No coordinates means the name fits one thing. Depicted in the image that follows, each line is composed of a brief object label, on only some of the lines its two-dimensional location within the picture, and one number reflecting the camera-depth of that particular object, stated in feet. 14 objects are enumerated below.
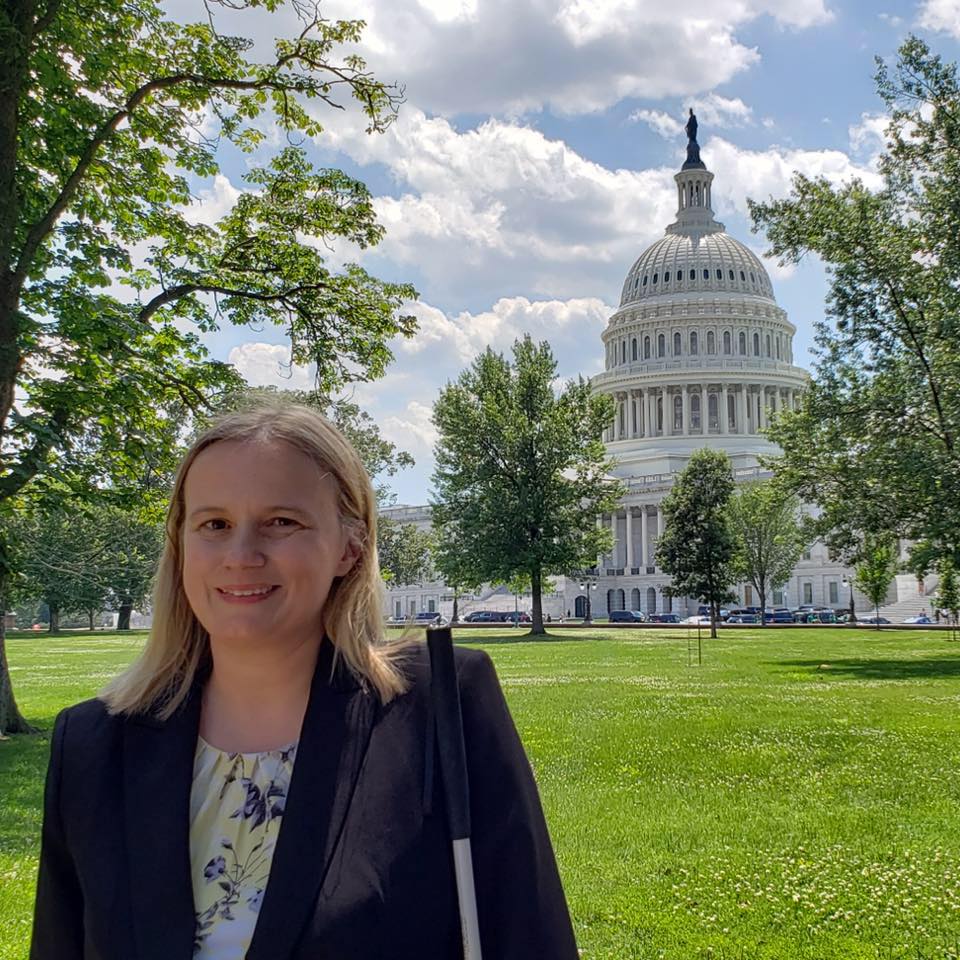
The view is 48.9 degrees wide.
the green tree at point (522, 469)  179.01
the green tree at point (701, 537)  166.81
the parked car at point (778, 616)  271.69
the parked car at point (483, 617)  316.60
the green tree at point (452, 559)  180.96
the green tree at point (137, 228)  42.52
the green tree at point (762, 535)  252.01
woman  6.72
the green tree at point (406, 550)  235.40
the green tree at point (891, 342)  84.23
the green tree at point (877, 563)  98.99
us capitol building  380.17
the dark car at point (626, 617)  299.17
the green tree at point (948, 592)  95.65
